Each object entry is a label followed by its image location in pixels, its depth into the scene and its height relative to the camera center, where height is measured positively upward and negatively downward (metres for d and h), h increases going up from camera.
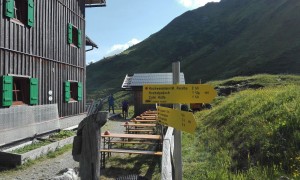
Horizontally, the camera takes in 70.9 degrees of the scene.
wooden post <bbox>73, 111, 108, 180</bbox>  3.70 -0.93
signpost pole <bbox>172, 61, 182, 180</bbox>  3.22 -0.79
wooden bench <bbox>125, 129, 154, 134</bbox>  8.49 -1.58
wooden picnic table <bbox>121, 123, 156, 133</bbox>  8.40 -1.32
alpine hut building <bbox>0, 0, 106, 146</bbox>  7.47 +1.17
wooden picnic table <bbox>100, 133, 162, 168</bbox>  5.71 -1.63
